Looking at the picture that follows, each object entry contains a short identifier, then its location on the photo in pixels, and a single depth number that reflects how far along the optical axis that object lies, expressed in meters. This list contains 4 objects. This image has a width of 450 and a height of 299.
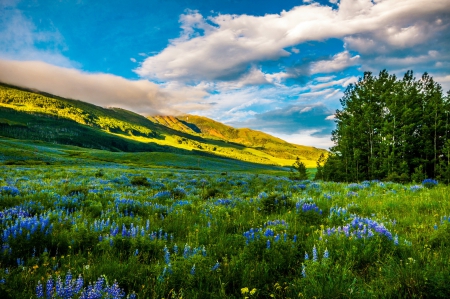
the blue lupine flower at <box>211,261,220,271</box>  3.58
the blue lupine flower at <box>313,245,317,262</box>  3.72
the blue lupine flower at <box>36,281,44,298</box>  2.68
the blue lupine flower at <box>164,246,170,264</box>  3.84
